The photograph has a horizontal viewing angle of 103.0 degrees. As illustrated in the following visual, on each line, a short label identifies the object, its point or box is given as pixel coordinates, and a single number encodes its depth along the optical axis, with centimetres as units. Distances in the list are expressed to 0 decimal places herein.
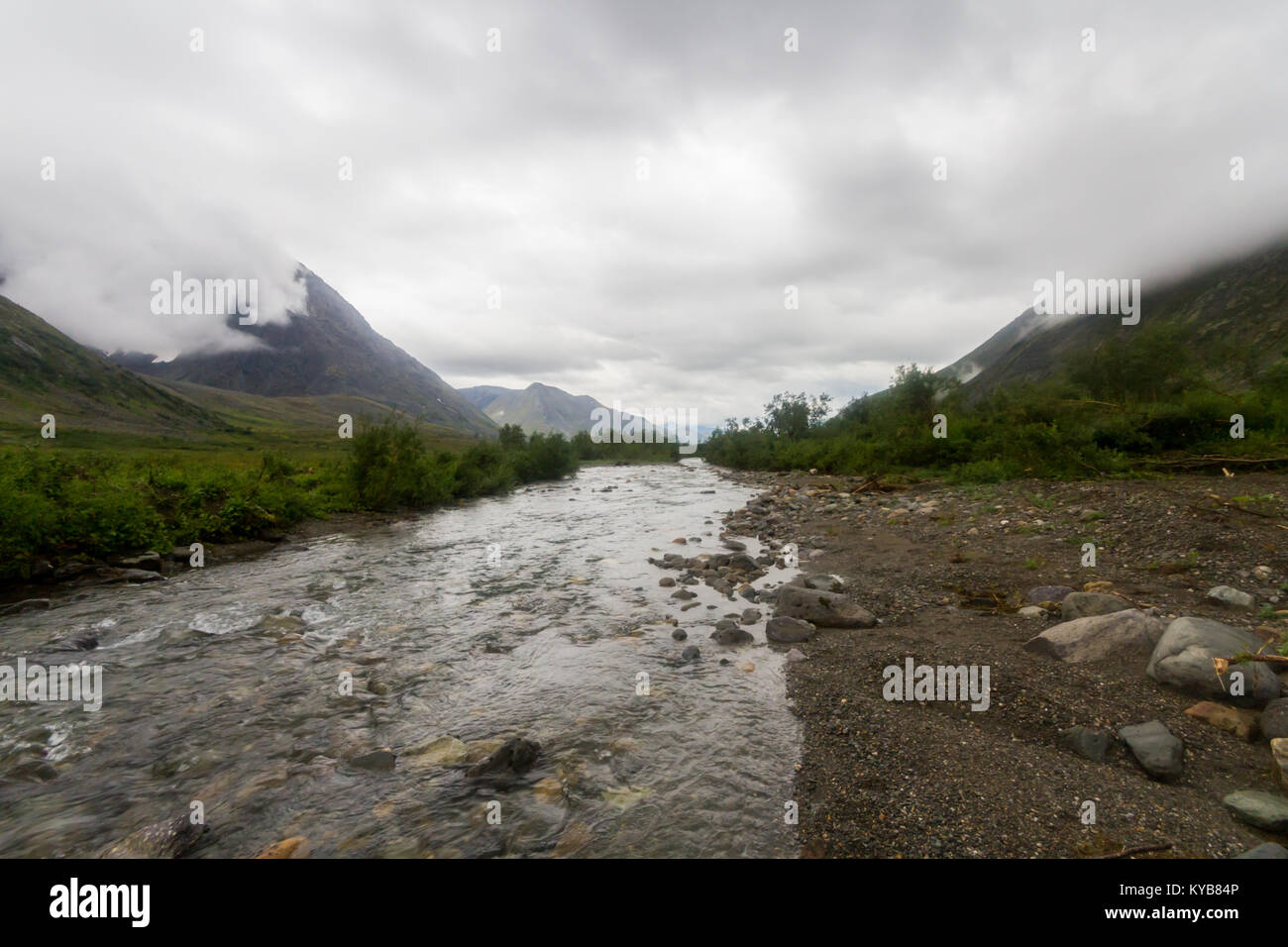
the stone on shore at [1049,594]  855
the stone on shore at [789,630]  899
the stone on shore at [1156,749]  434
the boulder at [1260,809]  361
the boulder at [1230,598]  706
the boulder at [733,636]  909
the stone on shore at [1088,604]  741
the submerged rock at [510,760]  550
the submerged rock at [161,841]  438
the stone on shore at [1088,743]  477
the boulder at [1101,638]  630
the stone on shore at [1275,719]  447
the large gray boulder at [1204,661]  502
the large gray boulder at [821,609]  928
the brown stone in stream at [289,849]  436
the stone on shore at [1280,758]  397
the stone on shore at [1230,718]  464
